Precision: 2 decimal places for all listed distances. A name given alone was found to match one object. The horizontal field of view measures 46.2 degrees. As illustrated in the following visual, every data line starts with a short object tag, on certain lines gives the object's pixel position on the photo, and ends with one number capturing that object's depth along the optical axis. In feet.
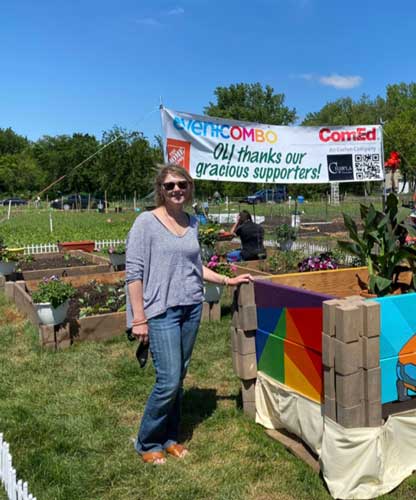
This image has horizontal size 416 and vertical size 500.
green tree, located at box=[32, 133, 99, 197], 197.16
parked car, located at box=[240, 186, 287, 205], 142.31
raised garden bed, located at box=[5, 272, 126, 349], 17.53
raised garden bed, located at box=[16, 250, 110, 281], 29.99
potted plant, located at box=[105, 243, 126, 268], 30.76
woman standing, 9.17
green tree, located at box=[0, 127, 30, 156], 309.92
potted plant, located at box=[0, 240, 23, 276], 28.96
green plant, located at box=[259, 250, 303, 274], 29.60
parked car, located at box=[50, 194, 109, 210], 151.64
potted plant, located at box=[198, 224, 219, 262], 32.01
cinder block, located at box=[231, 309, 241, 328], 11.30
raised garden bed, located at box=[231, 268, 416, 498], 8.20
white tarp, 8.40
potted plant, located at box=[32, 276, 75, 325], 17.34
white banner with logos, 22.74
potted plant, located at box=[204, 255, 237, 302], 20.49
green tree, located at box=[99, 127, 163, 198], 140.97
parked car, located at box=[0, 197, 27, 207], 178.27
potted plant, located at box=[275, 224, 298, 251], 39.42
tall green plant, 11.80
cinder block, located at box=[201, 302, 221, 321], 20.85
